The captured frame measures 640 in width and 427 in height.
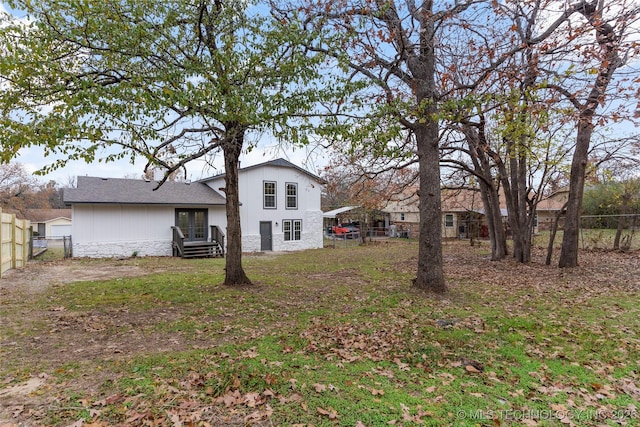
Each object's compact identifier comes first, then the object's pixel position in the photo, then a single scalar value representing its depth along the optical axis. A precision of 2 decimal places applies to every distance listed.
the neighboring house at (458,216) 28.05
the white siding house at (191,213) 16.14
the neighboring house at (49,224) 41.09
